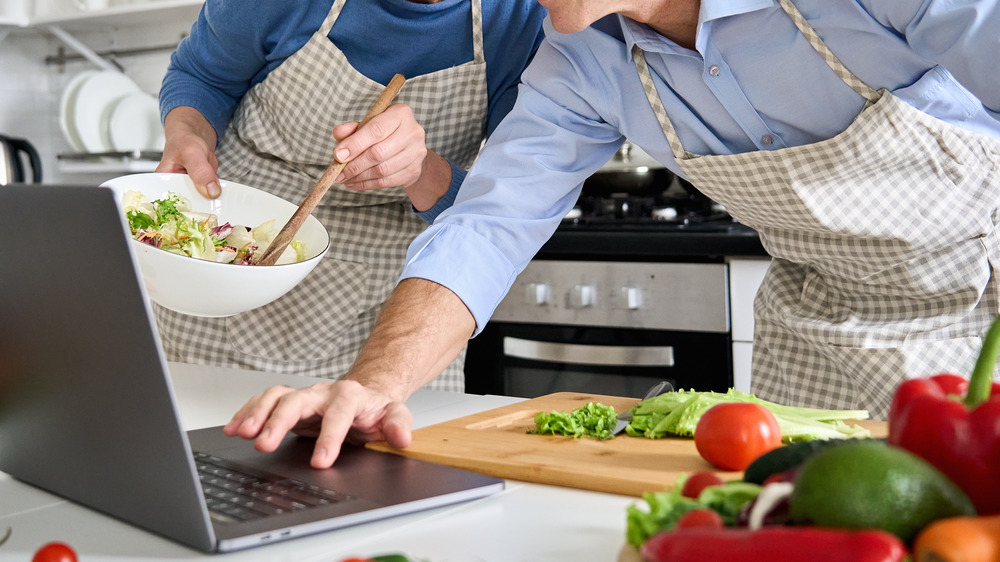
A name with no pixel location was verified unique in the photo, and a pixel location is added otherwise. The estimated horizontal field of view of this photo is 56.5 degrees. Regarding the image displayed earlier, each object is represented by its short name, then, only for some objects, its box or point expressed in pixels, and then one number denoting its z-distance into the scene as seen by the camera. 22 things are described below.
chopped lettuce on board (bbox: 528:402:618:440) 0.88
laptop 0.57
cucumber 0.54
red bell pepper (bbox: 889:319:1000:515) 0.43
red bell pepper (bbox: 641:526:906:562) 0.37
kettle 2.78
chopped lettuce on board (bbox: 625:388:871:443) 0.82
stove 1.93
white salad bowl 1.01
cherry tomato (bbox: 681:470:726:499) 0.55
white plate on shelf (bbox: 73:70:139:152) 3.05
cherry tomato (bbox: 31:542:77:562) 0.55
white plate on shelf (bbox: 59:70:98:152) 3.05
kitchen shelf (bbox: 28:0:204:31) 2.81
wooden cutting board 0.75
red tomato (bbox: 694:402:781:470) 0.73
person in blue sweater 1.41
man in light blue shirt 1.05
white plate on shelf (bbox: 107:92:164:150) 3.04
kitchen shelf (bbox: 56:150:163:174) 2.88
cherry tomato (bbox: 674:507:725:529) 0.44
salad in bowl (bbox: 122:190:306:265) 1.14
